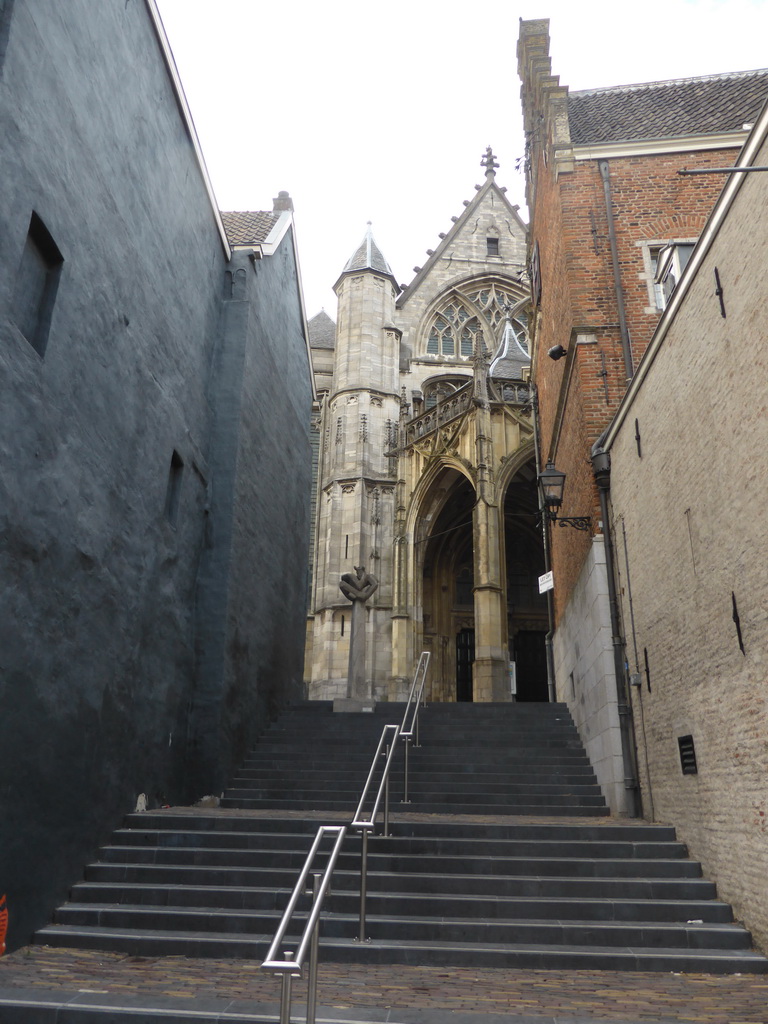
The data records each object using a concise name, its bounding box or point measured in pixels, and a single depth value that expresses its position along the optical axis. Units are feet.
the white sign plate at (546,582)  44.43
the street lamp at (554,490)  32.27
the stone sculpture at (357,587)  45.34
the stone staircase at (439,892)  16.94
